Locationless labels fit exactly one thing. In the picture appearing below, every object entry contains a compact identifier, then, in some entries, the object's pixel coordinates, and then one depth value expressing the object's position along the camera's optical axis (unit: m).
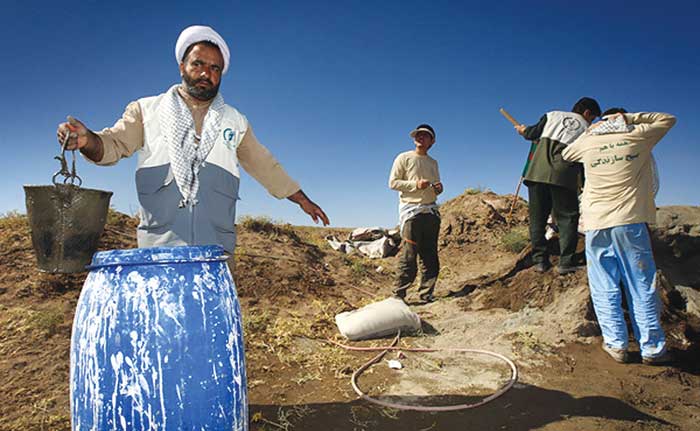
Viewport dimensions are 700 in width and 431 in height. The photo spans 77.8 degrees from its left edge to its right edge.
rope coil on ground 3.08
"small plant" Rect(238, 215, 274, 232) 9.59
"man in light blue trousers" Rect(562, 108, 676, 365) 3.94
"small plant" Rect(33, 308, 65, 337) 4.38
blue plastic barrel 1.39
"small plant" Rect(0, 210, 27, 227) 6.90
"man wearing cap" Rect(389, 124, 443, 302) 6.07
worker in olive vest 5.16
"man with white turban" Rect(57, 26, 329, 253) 2.23
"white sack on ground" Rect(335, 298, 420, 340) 4.59
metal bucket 1.98
